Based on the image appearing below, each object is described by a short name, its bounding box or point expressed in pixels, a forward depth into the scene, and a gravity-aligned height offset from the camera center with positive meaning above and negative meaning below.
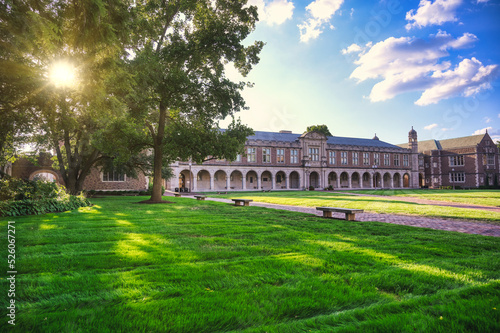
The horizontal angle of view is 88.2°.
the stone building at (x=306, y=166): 41.19 +1.83
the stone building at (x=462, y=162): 53.41 +2.96
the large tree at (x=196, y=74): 14.18 +5.83
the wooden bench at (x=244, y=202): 13.40 -1.33
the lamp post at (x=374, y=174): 51.59 +0.30
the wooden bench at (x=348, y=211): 8.48 -1.15
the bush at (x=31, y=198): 8.74 -0.74
